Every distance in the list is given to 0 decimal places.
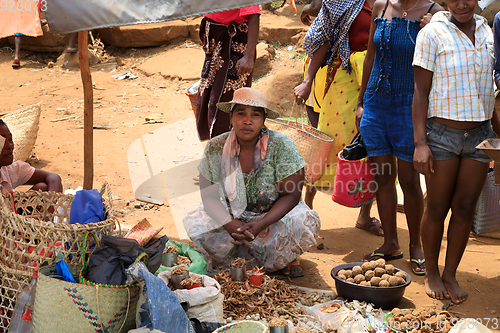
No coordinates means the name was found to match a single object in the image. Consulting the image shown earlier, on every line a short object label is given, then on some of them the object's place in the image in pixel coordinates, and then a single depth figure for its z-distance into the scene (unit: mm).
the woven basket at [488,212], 3943
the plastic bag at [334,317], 2777
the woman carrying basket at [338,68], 3953
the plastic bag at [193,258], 3313
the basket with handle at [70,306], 2324
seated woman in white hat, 3475
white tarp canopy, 2900
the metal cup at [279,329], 2604
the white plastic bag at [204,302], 2607
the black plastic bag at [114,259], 2428
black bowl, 2949
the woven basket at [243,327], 2441
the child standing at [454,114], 2863
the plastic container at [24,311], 2471
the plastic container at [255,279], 3098
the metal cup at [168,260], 3386
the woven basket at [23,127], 5367
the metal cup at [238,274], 3104
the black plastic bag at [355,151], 3619
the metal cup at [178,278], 2814
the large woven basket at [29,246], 2516
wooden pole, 3973
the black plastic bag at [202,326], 2576
